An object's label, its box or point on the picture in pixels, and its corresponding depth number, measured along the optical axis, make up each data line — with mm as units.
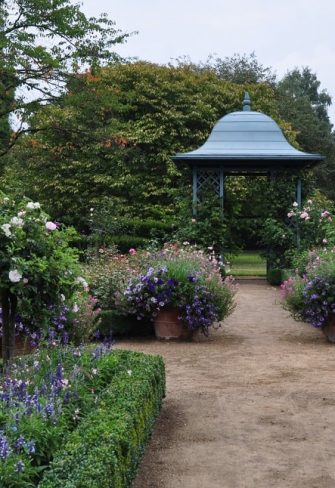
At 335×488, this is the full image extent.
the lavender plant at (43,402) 2877
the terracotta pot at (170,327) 8711
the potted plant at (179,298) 8453
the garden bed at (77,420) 2855
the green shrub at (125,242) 16125
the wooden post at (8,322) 4988
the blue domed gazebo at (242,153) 14719
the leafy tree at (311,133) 34156
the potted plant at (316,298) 8367
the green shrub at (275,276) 14927
